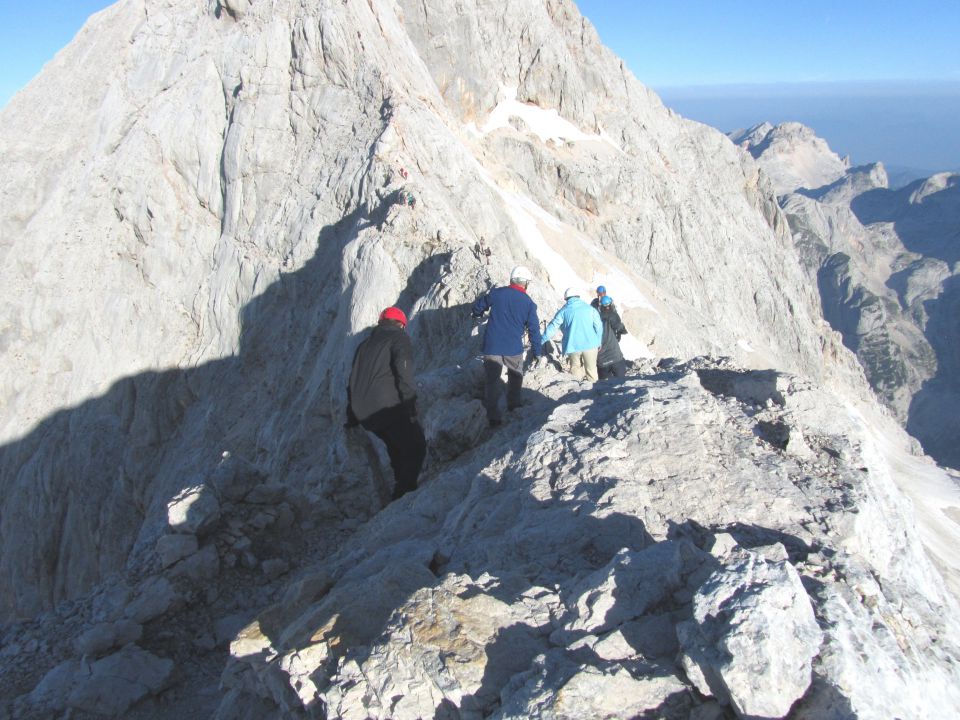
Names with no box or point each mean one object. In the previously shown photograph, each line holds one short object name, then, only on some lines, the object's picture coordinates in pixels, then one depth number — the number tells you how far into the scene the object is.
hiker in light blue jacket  10.43
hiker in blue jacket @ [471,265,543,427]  8.92
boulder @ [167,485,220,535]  7.90
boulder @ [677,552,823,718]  3.12
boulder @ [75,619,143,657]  6.58
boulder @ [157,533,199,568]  7.61
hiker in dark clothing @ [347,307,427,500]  7.77
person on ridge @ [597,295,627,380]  11.16
